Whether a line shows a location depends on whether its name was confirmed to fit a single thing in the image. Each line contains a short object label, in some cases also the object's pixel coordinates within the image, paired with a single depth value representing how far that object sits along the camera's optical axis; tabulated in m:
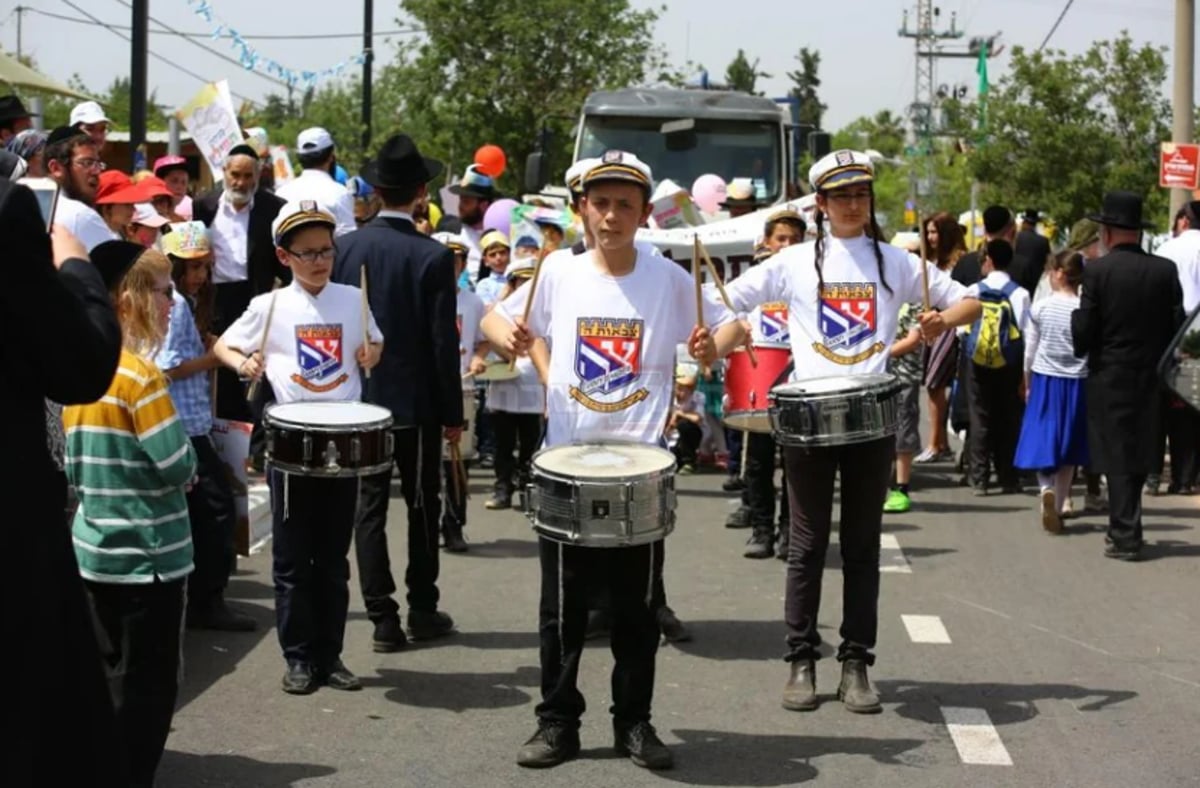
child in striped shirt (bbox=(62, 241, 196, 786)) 5.73
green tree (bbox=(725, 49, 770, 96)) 104.92
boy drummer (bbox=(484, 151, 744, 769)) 6.65
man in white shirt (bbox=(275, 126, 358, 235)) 12.59
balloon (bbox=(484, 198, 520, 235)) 18.91
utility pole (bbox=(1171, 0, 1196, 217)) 20.59
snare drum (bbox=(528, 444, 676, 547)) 6.37
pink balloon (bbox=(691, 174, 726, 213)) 19.32
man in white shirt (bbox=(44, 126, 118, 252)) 9.91
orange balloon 22.47
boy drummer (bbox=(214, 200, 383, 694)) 7.64
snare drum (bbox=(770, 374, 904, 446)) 7.20
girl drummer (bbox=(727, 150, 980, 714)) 7.51
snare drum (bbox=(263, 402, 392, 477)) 7.34
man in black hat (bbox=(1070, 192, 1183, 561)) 11.78
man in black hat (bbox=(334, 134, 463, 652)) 8.58
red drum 10.91
